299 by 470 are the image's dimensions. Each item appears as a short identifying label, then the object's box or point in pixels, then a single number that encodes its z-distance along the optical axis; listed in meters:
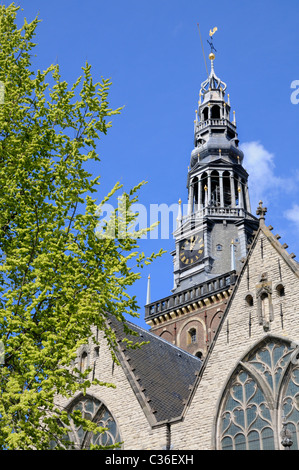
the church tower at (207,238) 41.41
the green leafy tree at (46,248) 11.53
